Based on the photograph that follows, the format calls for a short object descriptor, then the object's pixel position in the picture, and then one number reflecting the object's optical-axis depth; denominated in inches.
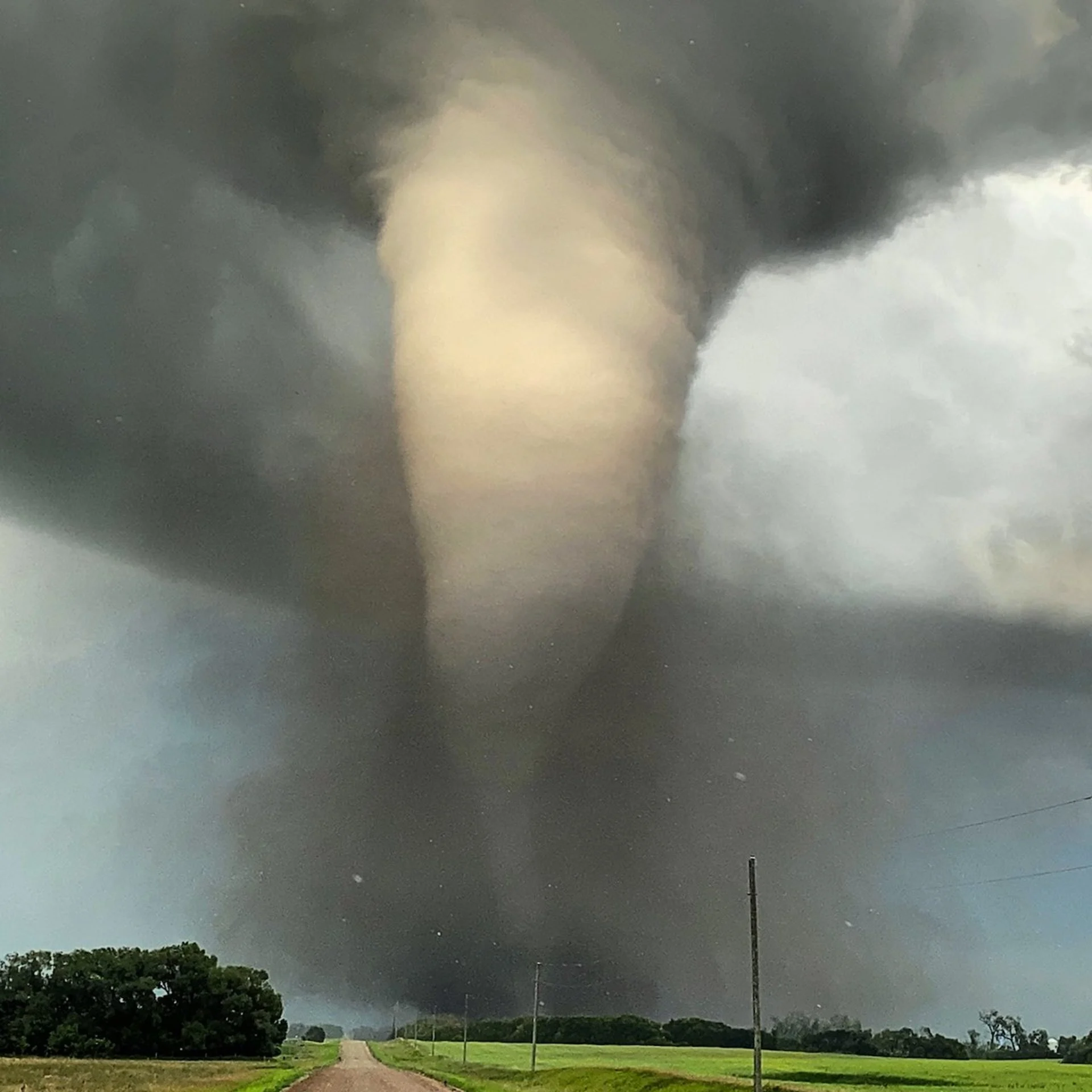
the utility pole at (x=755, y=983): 1927.9
